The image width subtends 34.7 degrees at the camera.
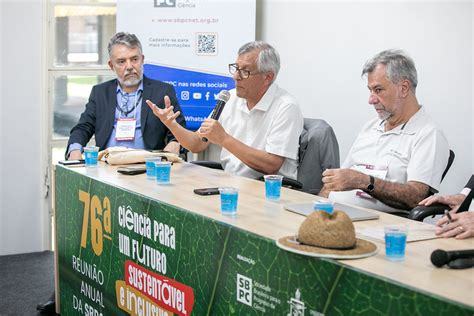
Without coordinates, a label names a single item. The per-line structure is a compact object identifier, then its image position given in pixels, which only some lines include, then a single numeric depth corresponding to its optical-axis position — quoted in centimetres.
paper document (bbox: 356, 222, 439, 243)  238
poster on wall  540
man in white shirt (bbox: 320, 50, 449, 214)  340
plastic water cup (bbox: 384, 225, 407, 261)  212
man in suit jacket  459
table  196
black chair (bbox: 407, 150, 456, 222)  313
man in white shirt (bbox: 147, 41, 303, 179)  402
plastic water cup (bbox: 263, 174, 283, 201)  307
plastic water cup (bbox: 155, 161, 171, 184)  339
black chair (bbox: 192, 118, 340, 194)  414
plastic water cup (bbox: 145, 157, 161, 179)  354
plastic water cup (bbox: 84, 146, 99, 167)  393
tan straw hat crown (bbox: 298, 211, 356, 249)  214
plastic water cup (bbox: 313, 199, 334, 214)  257
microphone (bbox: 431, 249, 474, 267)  200
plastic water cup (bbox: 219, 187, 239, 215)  271
